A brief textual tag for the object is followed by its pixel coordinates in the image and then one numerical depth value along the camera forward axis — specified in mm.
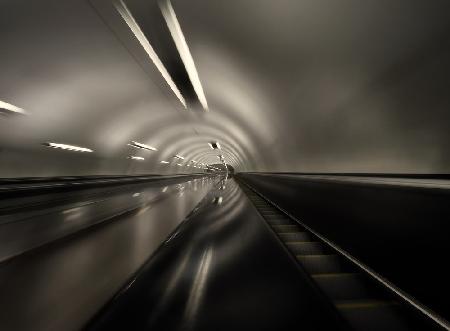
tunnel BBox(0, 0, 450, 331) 2059
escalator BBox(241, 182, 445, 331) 1989
